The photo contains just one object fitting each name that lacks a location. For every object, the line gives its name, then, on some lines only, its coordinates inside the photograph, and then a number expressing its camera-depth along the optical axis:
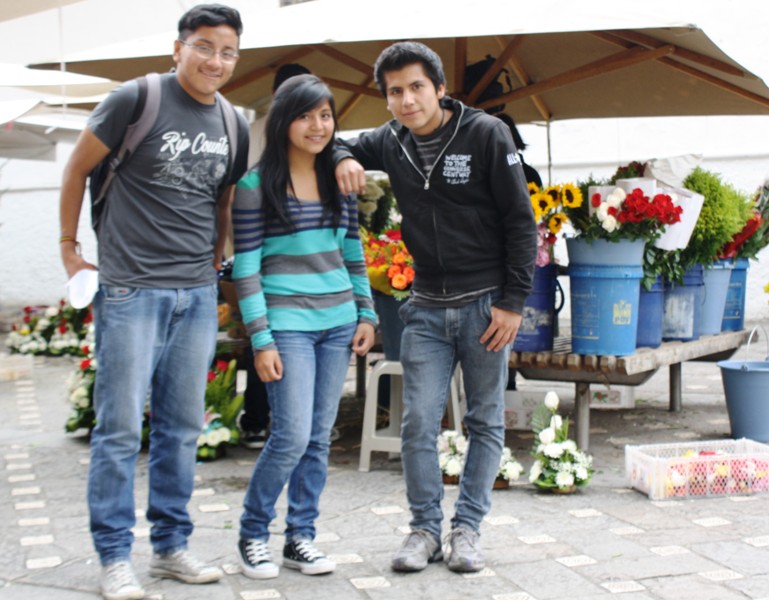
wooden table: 5.36
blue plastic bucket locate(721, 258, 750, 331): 6.95
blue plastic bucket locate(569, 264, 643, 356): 5.32
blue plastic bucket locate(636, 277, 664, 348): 5.74
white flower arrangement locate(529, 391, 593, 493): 4.95
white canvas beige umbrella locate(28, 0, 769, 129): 5.20
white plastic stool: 5.48
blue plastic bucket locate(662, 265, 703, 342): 6.02
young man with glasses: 3.44
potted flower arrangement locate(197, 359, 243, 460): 5.82
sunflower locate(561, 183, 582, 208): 5.36
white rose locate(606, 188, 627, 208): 5.27
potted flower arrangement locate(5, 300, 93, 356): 10.80
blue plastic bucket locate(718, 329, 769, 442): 5.99
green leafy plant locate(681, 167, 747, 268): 5.89
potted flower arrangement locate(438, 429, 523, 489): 5.05
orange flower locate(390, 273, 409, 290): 5.34
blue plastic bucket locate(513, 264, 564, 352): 5.49
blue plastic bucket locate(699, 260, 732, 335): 6.50
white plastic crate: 4.88
